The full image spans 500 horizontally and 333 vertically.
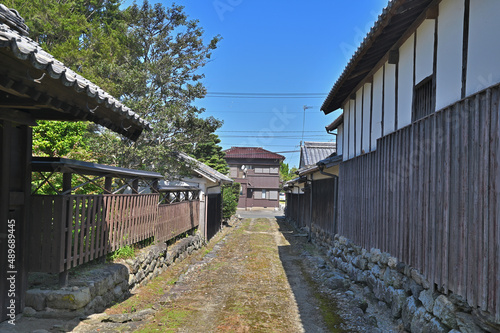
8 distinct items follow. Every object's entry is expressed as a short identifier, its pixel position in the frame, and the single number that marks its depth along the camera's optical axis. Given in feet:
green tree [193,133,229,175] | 98.17
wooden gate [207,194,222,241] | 58.39
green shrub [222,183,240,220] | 79.41
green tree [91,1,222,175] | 41.45
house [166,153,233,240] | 53.98
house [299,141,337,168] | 98.37
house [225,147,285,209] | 149.69
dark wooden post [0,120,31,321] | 15.08
